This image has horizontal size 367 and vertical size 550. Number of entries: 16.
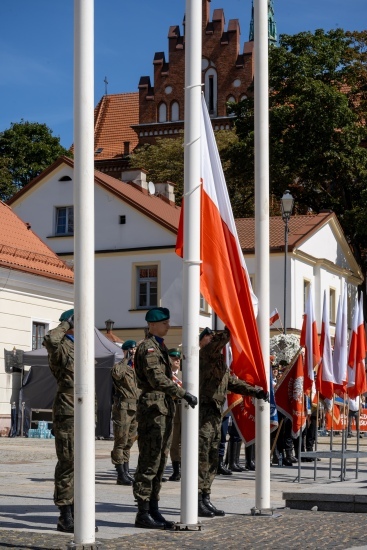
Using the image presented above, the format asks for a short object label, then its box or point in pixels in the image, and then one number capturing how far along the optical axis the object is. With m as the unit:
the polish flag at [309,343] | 16.81
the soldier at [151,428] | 10.38
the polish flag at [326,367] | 17.53
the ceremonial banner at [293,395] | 17.42
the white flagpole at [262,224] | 11.68
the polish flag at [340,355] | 17.44
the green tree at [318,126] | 53.59
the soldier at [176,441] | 15.89
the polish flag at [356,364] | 18.25
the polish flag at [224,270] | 11.05
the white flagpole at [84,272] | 9.05
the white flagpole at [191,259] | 10.36
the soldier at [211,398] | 11.29
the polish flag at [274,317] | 24.90
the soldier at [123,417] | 15.43
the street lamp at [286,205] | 34.56
